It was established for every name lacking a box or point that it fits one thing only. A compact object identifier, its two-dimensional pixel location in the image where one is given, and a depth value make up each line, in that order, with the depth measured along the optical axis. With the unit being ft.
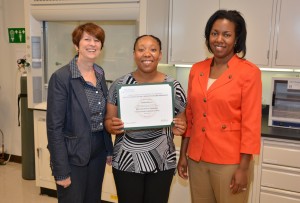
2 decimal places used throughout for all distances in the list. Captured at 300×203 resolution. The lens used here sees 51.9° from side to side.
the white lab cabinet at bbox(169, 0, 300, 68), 8.28
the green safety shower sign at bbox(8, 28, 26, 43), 12.39
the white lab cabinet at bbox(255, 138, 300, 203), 7.61
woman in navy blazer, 5.22
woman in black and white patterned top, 5.23
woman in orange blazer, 5.08
